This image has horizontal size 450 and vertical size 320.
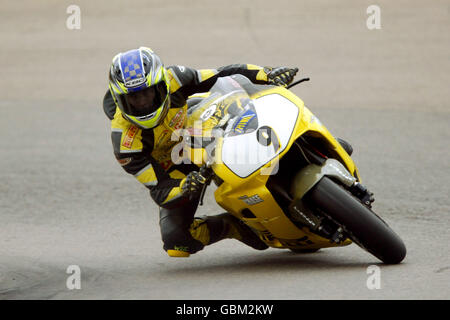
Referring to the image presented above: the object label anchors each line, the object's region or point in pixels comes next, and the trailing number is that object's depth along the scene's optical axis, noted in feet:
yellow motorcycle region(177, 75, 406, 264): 35.47
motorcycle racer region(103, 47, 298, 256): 38.86
